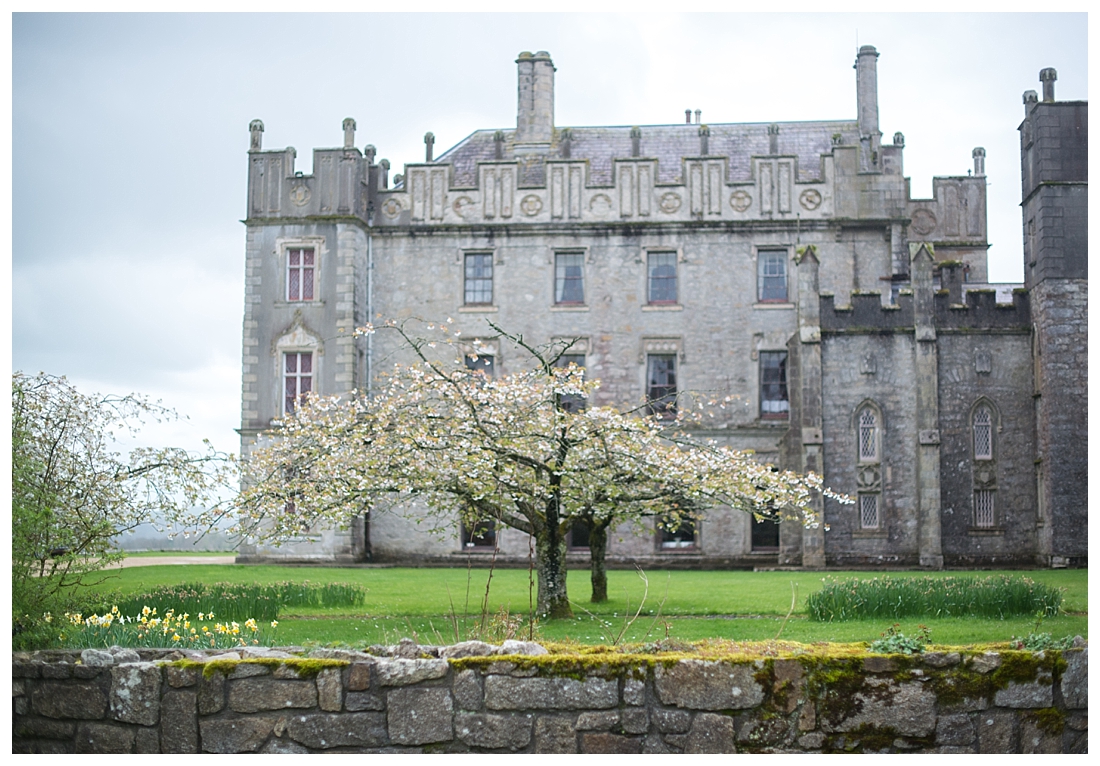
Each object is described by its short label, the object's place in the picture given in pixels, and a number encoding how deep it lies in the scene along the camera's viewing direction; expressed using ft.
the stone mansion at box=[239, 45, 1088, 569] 91.71
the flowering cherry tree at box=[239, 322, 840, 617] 48.96
